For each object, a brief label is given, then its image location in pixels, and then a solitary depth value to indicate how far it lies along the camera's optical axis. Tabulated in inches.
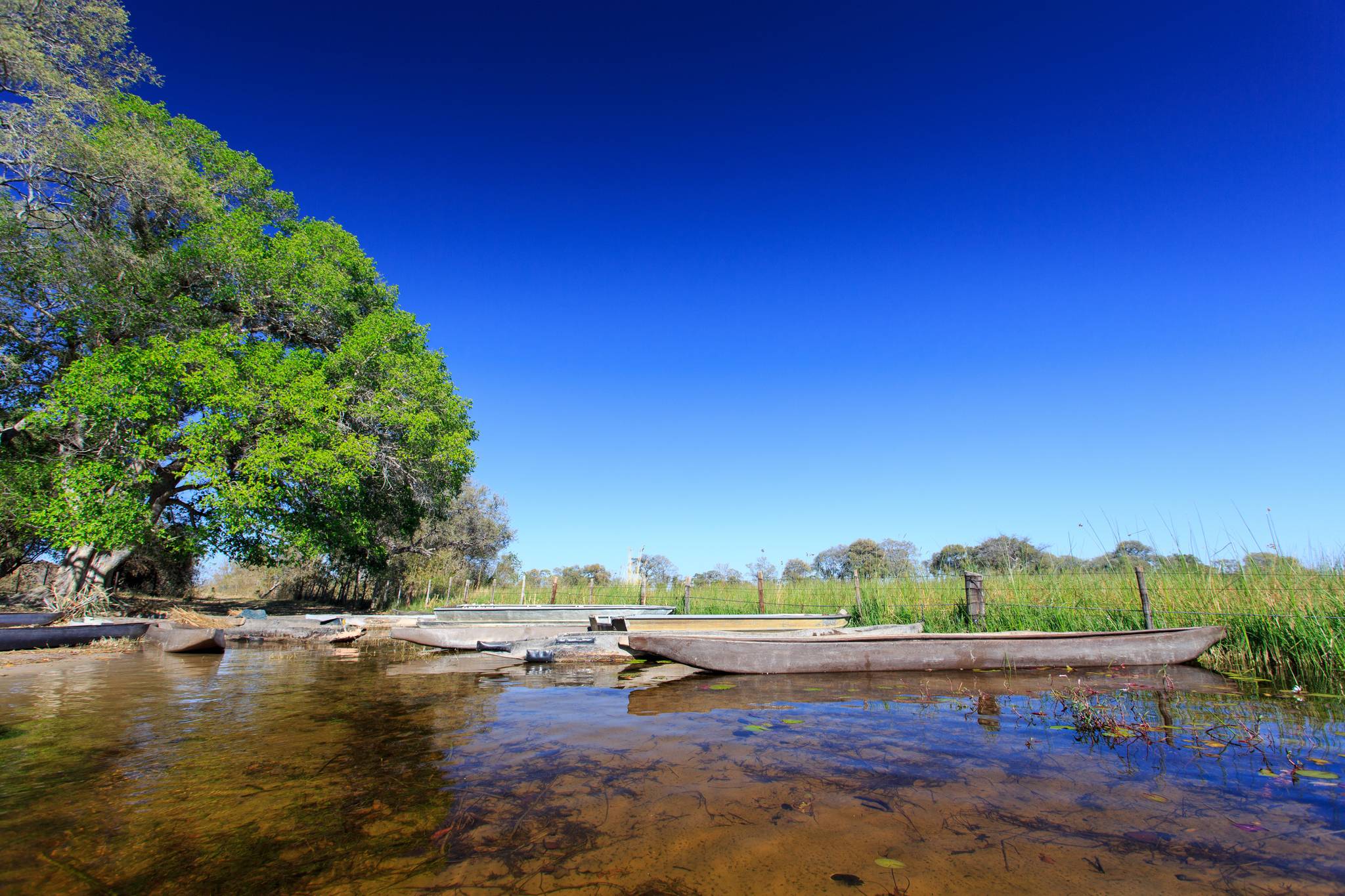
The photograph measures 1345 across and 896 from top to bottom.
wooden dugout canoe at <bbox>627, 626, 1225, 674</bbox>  247.4
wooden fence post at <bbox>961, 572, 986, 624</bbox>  382.9
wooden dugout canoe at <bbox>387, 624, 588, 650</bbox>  377.4
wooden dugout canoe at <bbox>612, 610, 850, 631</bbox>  444.8
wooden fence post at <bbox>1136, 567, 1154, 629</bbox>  335.6
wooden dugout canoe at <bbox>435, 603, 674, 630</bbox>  527.5
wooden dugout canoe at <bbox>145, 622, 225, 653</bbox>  354.9
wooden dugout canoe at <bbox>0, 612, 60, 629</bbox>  395.2
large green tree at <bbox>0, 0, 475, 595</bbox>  456.4
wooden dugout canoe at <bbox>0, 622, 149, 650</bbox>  328.2
